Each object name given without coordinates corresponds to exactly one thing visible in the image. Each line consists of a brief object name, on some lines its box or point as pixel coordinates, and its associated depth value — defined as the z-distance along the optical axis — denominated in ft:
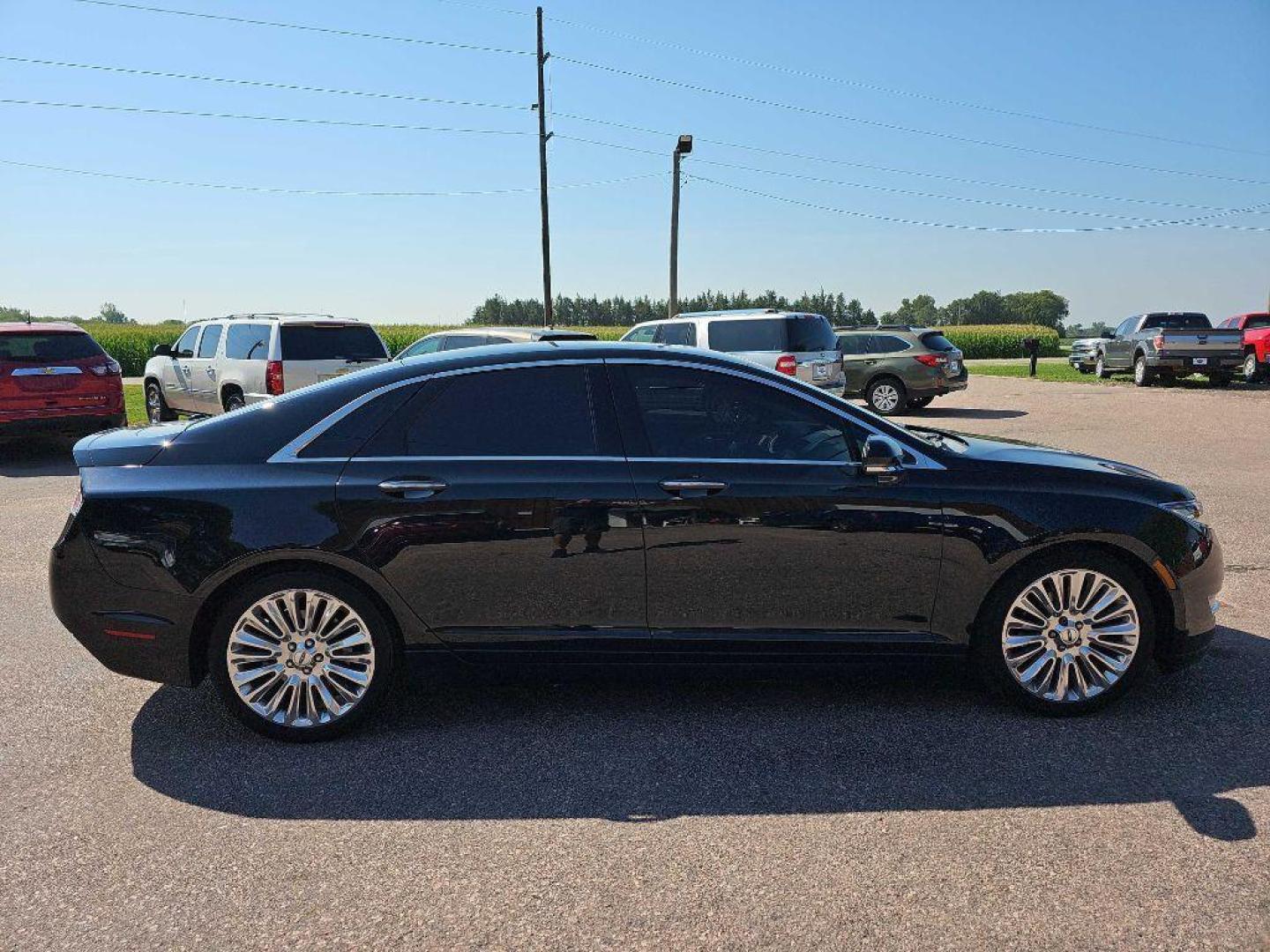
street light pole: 102.68
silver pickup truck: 78.33
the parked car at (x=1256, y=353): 81.25
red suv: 41.52
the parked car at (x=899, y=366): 65.72
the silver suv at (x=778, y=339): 49.26
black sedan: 13.33
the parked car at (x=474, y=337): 40.64
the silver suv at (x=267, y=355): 44.57
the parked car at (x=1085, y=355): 108.78
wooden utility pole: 98.89
